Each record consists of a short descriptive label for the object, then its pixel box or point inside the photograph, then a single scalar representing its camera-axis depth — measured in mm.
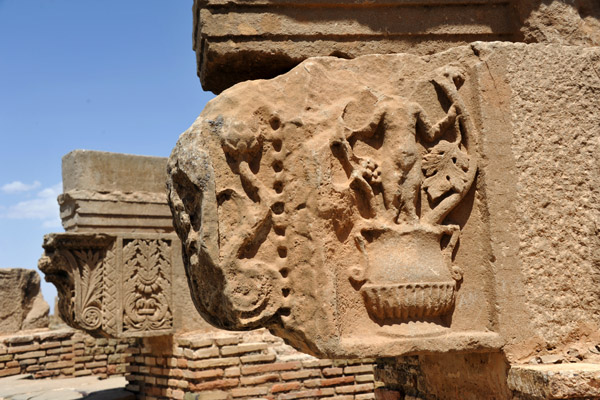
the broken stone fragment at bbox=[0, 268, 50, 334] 9719
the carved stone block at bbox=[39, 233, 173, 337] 5770
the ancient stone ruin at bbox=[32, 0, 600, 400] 2148
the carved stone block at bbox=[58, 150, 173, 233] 6430
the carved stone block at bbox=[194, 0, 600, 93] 2531
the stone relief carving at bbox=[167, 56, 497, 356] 2131
